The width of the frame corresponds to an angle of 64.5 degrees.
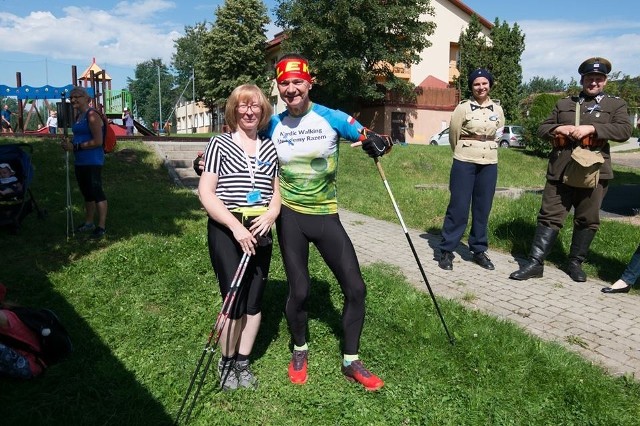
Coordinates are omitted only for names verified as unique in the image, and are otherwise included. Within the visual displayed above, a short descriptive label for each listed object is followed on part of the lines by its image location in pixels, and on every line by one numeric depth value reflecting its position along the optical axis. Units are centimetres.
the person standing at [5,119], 2184
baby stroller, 680
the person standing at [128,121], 2580
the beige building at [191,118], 6128
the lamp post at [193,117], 6269
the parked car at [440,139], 2970
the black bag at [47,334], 362
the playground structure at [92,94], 2316
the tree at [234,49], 3875
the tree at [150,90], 8575
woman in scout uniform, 562
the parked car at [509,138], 2764
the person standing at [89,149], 652
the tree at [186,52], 7706
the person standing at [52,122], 2420
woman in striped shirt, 305
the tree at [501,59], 3466
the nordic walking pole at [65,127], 681
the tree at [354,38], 2766
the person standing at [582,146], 505
